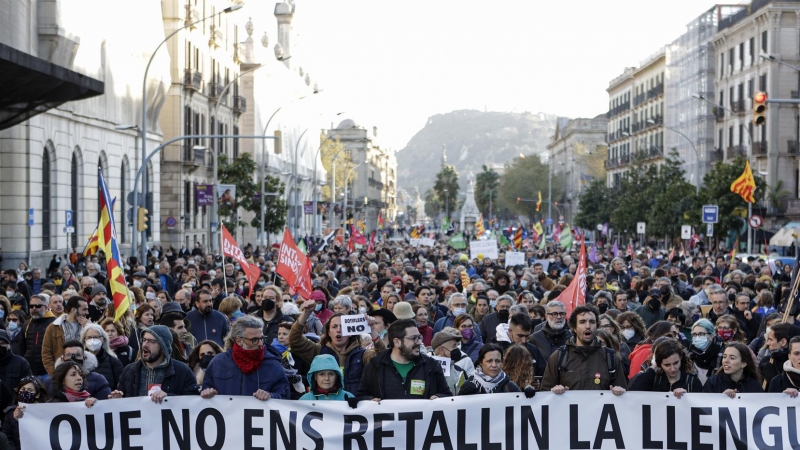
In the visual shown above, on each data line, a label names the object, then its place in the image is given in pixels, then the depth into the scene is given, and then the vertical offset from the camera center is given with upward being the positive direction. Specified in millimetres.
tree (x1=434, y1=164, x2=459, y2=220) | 170250 +6384
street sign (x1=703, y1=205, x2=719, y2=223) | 37438 +507
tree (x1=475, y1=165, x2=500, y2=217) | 159000 +5824
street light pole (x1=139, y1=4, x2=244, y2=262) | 31977 +3269
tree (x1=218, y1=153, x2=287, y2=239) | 56562 +2403
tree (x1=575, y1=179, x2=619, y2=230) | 80125 +1750
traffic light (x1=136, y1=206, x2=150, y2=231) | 29536 +257
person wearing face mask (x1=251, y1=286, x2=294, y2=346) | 12688 -858
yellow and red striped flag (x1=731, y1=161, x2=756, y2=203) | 37094 +1363
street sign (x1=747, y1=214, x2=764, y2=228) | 35656 +278
